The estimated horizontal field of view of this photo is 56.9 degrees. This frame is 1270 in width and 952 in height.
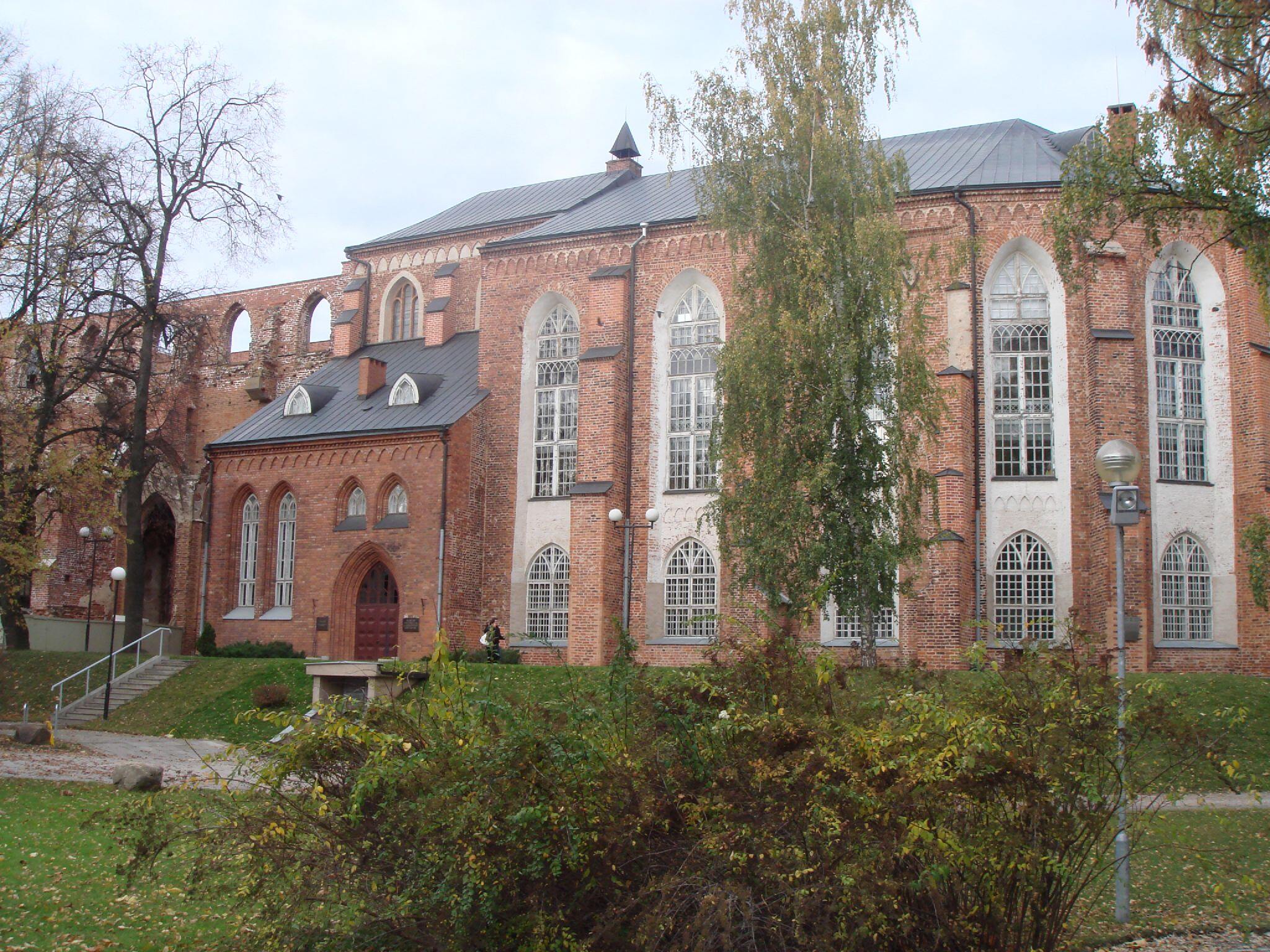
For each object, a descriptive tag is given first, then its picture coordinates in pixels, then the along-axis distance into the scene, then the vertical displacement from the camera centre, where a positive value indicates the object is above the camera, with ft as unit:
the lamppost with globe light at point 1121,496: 30.89 +3.14
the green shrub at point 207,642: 107.24 -4.43
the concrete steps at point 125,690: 82.12 -7.20
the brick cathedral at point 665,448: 83.71 +12.33
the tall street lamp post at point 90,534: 78.02 +3.98
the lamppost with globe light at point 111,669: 81.30 -5.40
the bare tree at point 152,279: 92.53 +24.87
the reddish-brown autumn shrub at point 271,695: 80.69 -6.93
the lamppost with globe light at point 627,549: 89.35 +4.08
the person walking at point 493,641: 86.94 -3.32
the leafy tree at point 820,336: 63.93 +14.58
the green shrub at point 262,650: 101.65 -4.84
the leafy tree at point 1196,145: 40.98 +17.31
